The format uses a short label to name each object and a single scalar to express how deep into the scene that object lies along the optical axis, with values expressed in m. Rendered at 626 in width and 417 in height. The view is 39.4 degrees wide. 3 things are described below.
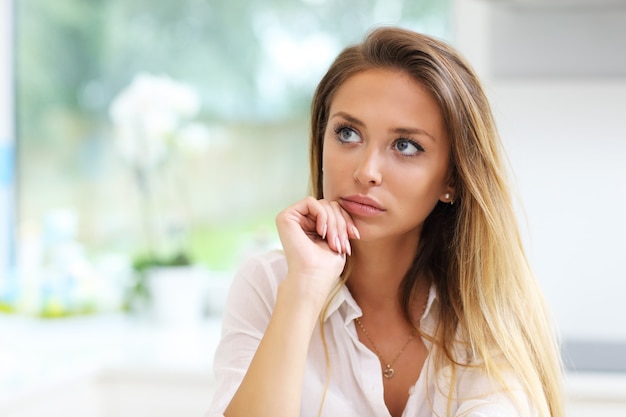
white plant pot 2.82
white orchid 2.88
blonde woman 1.56
